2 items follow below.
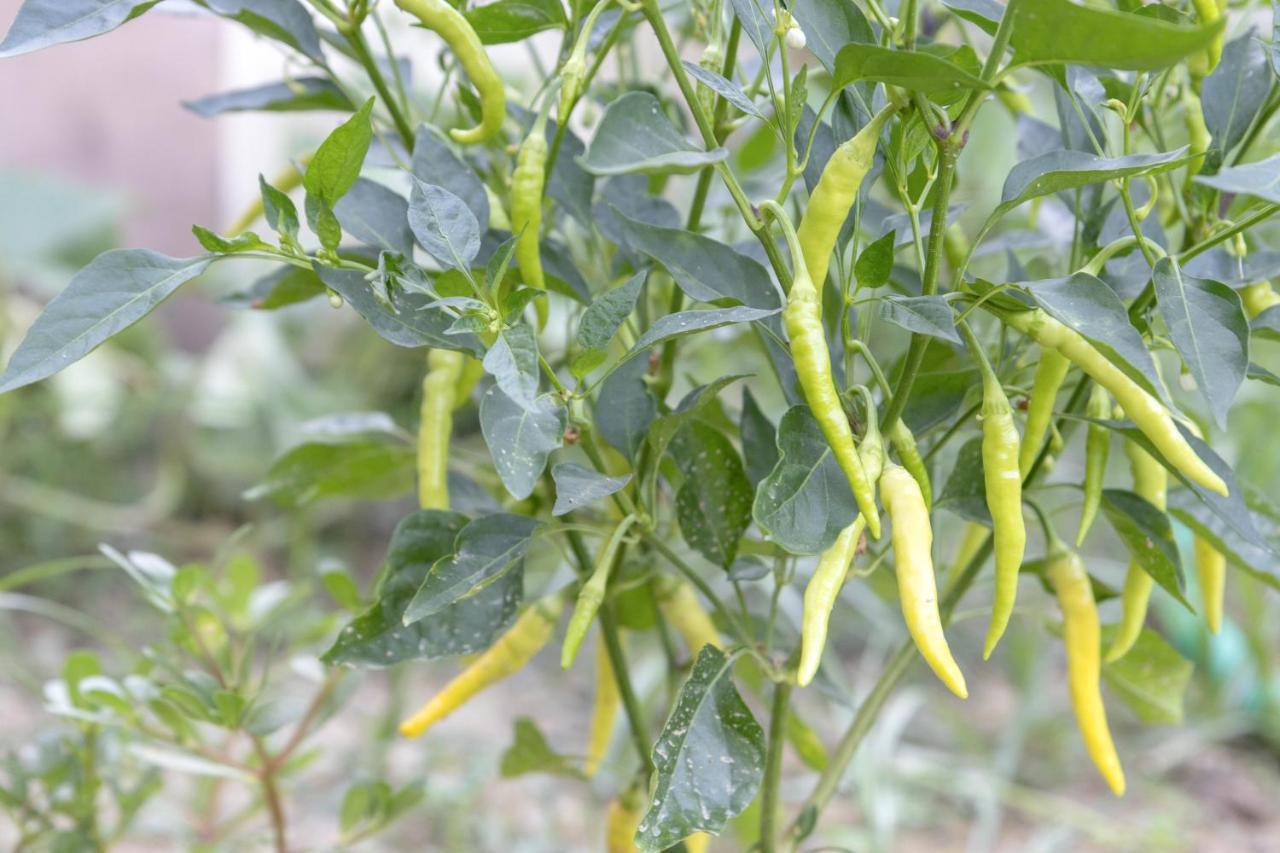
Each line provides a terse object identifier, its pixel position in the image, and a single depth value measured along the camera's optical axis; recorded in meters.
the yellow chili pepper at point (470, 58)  1.28
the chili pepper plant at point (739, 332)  1.23
